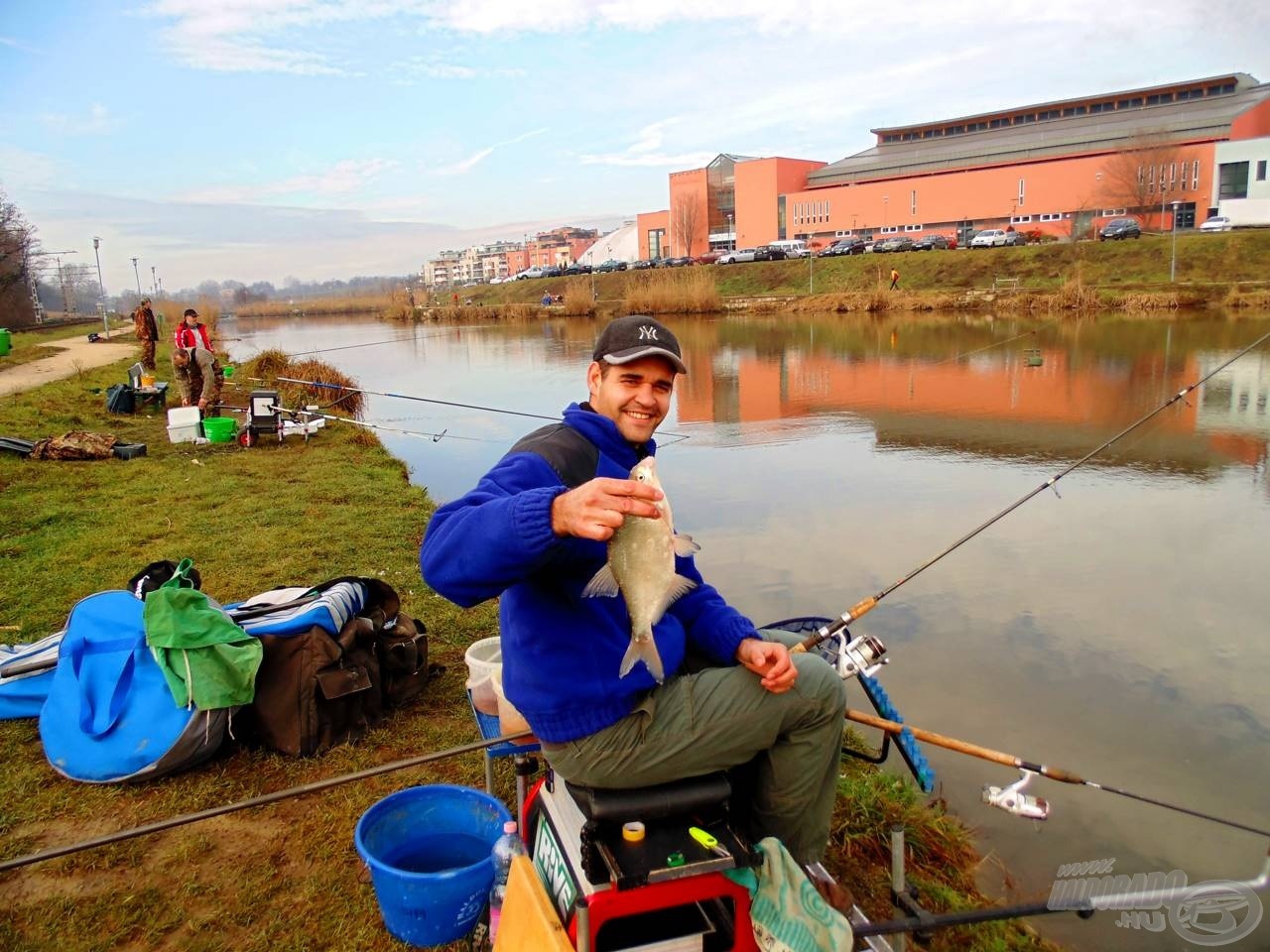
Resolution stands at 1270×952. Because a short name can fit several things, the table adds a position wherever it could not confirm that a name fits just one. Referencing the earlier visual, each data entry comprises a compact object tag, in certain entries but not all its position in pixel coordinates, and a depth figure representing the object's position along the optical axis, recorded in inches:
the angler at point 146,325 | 663.8
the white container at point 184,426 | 478.9
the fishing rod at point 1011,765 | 103.9
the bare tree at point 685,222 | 3454.7
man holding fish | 82.6
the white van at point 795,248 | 2431.1
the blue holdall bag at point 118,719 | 146.3
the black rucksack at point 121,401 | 588.7
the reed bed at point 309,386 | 670.5
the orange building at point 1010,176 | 2251.5
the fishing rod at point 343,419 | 477.1
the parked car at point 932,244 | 2145.9
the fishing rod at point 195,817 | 100.6
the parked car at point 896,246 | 2172.7
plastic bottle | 109.3
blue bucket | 110.5
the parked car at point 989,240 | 2015.3
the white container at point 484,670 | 135.4
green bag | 145.9
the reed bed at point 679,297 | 1692.9
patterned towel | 84.4
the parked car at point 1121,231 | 1846.7
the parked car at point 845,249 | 2267.5
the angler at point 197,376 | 537.3
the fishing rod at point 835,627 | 130.0
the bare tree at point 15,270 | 1870.1
